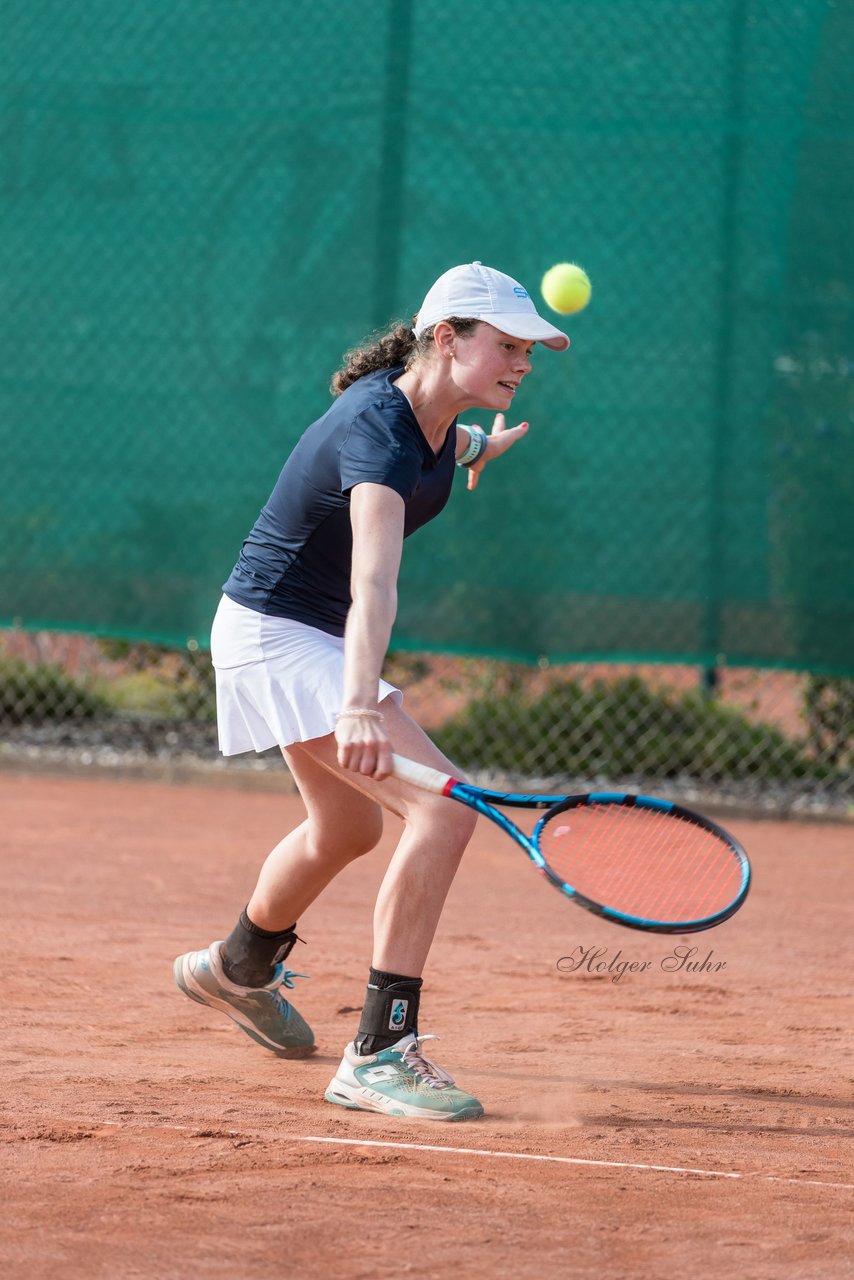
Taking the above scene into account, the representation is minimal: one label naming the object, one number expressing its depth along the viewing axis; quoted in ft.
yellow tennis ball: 27.66
